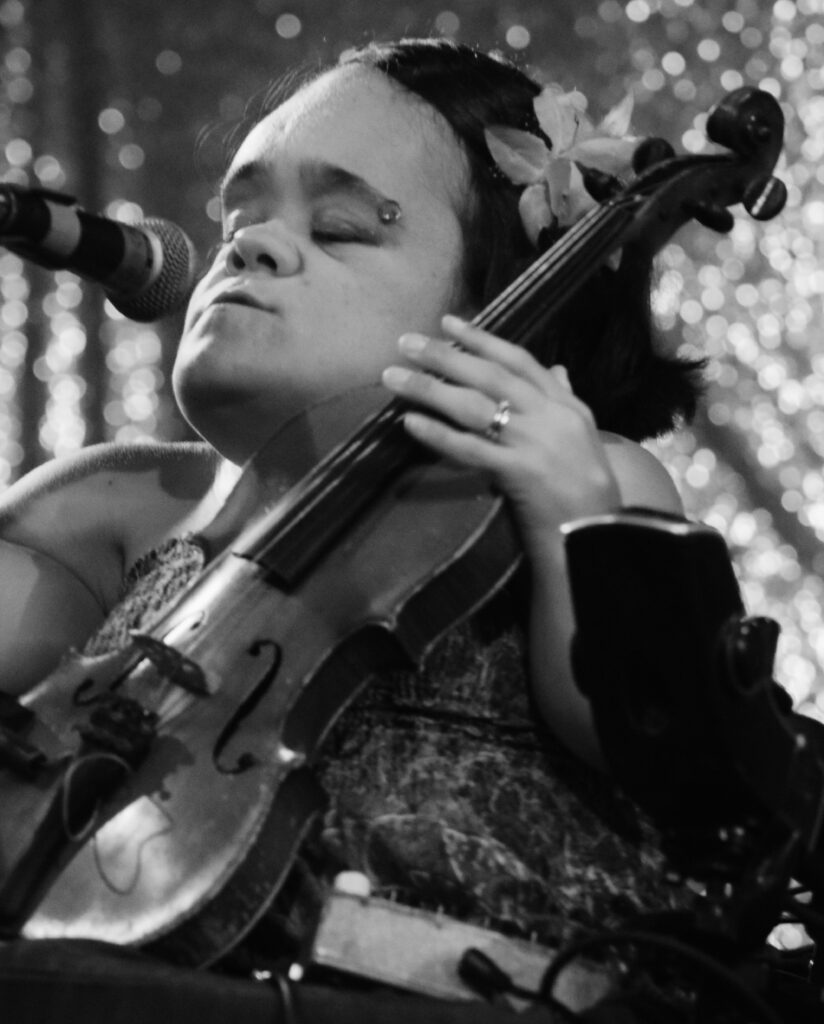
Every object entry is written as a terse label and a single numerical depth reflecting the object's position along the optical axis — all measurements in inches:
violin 115.0
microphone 118.1
